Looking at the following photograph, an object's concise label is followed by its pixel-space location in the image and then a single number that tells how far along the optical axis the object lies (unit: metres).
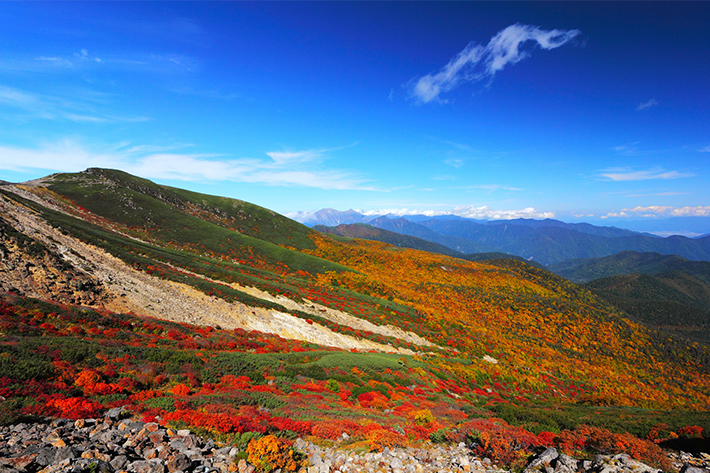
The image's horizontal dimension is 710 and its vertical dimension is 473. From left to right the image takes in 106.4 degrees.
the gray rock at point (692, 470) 8.13
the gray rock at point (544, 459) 9.48
